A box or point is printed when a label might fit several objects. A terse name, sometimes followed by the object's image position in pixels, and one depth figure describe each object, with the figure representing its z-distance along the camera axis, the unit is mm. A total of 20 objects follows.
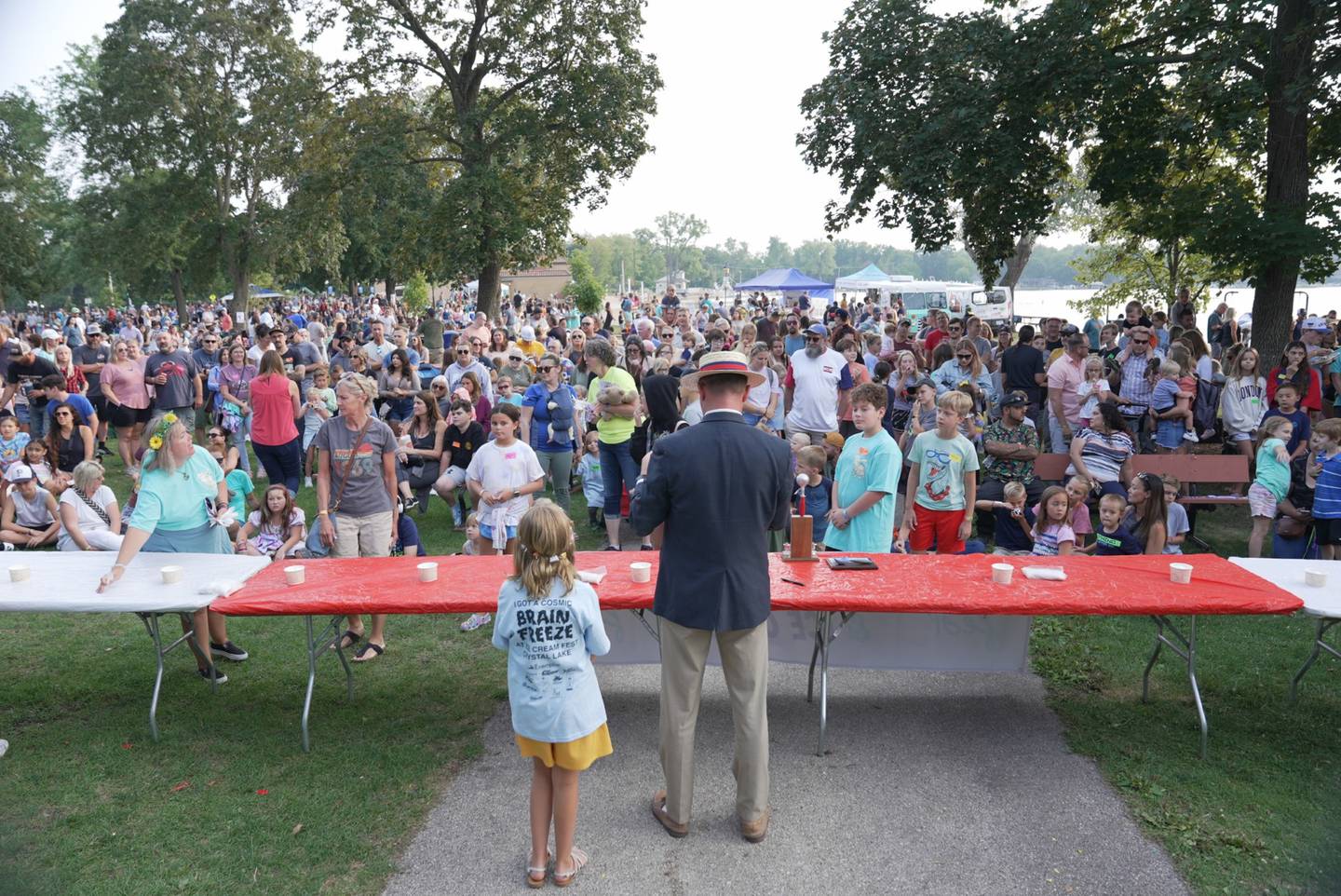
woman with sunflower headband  5094
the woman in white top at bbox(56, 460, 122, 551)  6859
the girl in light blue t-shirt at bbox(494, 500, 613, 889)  3314
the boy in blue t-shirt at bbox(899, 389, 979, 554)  5914
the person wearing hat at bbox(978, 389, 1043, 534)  7594
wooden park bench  8148
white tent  40438
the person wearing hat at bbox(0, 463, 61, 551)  7891
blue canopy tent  33625
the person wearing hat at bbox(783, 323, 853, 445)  8672
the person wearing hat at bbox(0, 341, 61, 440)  10164
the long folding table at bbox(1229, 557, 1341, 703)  4258
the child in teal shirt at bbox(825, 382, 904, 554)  5246
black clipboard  4840
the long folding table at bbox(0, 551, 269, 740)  4426
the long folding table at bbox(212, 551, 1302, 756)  4266
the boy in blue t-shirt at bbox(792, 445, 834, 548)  6750
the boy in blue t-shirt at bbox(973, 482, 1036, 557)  6965
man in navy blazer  3578
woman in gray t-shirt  5797
